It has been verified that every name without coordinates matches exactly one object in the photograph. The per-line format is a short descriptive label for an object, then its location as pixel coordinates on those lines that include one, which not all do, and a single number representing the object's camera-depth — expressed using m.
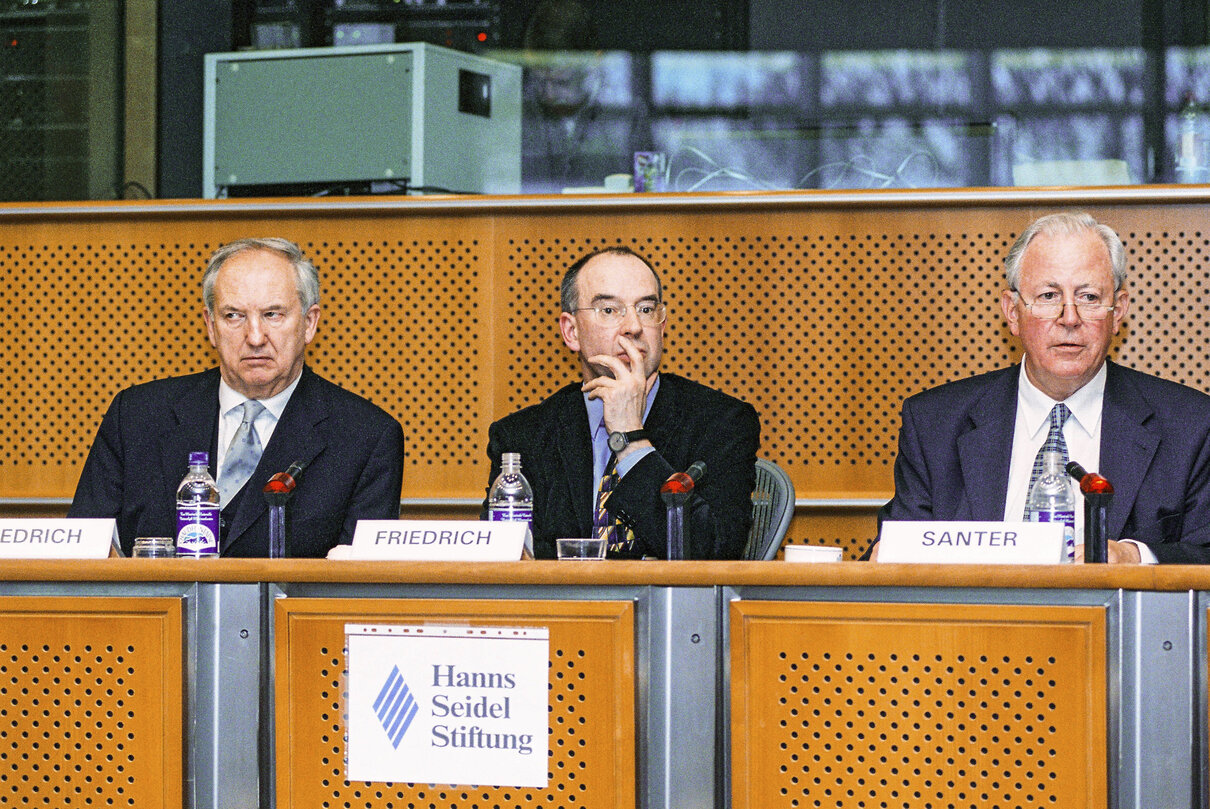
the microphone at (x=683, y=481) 4.36
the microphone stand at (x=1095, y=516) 3.95
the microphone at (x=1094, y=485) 3.93
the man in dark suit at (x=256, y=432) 5.52
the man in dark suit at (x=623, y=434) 5.46
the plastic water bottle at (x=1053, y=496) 4.66
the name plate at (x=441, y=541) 4.02
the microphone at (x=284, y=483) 4.50
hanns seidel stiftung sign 3.82
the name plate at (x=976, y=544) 3.78
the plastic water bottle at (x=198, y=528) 4.73
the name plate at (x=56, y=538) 4.21
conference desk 3.60
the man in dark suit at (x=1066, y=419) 5.13
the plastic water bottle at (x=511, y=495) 5.12
